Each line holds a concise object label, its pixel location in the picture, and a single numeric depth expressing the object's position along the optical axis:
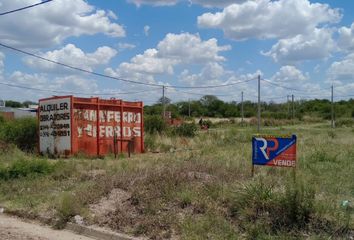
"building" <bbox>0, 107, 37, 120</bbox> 76.53
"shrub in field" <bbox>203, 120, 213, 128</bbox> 70.27
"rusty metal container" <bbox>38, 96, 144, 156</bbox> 23.02
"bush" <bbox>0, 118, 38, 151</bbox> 26.12
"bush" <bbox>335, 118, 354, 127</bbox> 75.38
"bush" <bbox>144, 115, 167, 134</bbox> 33.88
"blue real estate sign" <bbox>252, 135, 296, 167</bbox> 10.01
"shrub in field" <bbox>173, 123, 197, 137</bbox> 36.08
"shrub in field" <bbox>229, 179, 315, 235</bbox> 7.77
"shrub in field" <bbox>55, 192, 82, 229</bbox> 9.88
